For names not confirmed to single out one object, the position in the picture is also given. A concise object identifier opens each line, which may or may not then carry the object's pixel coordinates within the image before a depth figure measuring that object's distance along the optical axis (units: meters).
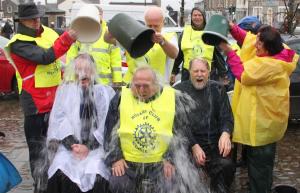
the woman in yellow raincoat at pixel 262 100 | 4.44
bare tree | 12.79
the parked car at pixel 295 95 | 7.60
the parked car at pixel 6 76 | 10.55
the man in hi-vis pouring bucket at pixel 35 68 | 4.77
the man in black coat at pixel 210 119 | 4.54
